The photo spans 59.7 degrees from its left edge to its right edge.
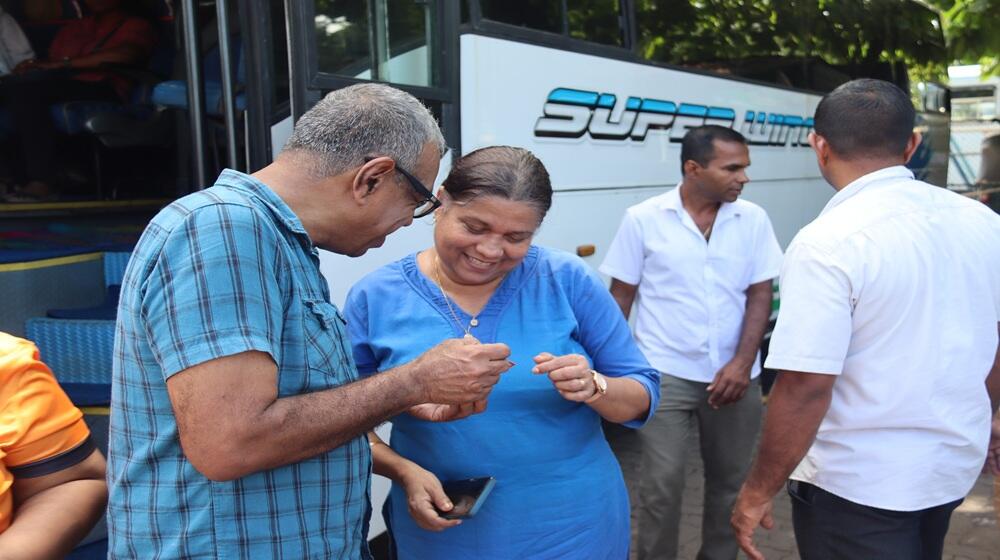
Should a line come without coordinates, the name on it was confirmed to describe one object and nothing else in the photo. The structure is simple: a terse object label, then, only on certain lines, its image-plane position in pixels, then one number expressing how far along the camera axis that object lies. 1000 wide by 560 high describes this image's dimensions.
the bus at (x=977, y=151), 14.27
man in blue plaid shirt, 1.33
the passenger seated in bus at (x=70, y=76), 4.86
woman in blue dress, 1.96
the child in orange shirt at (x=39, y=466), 1.52
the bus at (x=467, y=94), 3.14
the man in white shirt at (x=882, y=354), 2.05
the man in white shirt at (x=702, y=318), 3.54
